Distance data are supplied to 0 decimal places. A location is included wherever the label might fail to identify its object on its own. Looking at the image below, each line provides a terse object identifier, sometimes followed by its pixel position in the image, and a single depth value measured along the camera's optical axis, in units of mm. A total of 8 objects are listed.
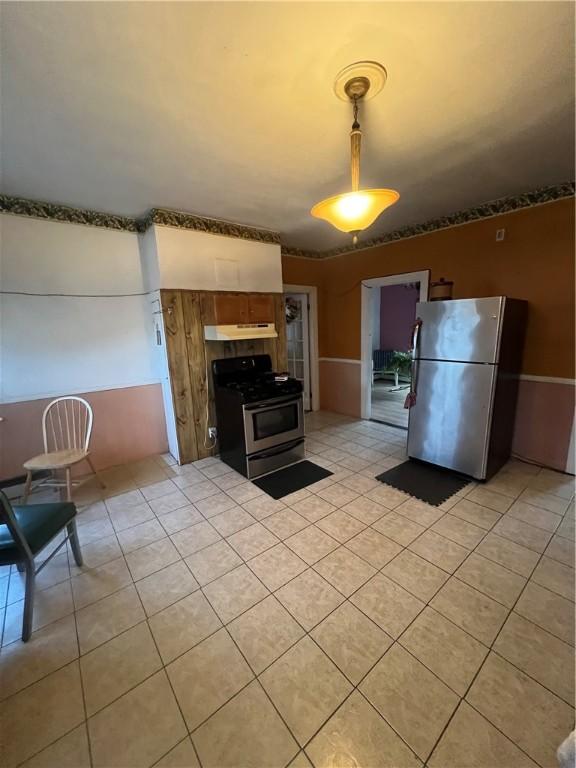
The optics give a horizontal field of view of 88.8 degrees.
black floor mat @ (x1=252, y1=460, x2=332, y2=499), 2727
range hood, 3017
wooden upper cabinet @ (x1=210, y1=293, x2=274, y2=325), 3074
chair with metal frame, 1450
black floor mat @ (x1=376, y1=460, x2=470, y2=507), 2562
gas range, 2876
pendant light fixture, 1334
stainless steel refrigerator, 2482
